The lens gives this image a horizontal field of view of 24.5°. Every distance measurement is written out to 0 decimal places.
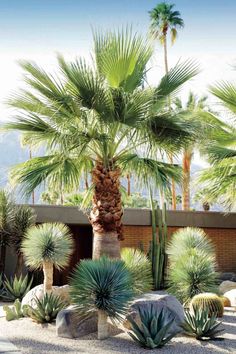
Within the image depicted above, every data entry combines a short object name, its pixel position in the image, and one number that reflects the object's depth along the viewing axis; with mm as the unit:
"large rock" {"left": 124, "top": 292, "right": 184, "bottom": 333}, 9075
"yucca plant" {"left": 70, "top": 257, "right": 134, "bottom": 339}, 8656
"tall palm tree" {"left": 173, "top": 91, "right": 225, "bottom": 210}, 11297
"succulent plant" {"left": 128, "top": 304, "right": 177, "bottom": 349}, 8367
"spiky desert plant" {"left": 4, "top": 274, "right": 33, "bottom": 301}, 14289
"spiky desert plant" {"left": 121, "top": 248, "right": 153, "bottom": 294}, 12573
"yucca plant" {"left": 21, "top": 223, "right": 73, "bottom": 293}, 12188
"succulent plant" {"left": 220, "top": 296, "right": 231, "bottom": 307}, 13470
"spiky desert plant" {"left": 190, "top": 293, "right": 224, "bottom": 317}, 11344
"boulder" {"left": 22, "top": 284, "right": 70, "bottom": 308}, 11727
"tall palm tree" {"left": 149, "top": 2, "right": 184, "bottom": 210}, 34062
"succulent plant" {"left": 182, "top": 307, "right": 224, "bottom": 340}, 9083
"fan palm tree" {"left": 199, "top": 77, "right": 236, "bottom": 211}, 14195
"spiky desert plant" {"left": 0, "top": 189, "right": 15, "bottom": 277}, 16500
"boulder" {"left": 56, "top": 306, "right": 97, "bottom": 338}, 9078
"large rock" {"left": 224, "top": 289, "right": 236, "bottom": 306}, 13455
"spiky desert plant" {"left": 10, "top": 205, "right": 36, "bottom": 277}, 16391
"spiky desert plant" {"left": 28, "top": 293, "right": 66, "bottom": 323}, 10430
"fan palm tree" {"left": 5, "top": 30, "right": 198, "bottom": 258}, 10766
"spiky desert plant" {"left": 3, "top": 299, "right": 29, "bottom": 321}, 11102
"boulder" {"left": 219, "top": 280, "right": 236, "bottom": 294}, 15578
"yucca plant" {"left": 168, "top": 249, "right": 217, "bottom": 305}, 13008
